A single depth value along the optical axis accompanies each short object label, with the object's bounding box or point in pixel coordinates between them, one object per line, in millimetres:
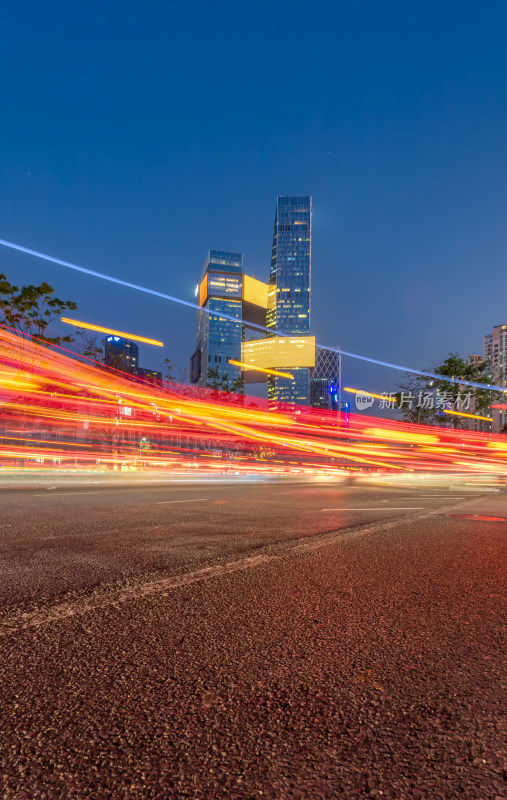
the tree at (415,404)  57062
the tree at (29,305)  30094
